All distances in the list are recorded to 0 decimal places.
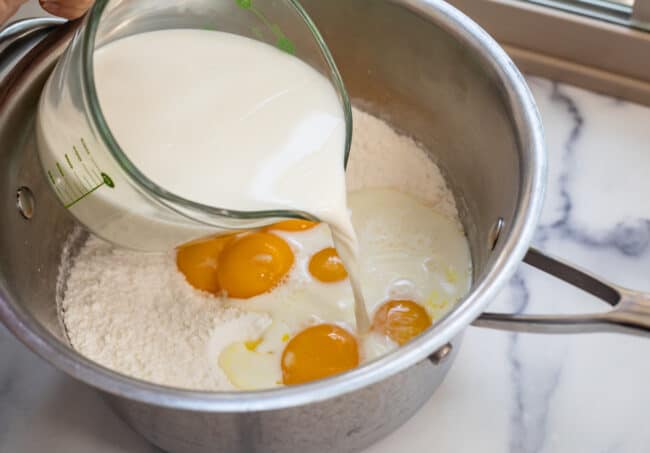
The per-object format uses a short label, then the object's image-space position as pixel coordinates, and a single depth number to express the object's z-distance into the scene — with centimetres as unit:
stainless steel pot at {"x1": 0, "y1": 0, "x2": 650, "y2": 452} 49
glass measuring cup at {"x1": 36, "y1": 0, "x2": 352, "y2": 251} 50
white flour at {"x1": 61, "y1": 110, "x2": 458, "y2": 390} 57
